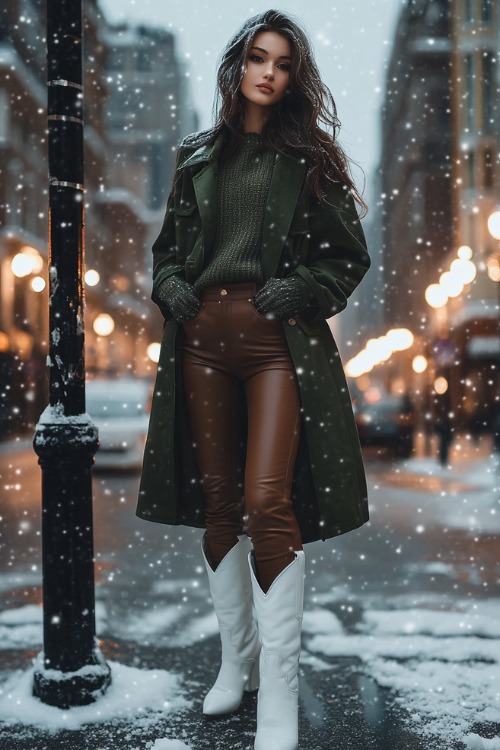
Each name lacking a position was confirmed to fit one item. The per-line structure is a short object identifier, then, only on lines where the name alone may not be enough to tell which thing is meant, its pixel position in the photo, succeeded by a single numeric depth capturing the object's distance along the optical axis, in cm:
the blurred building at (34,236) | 2712
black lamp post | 290
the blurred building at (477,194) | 3488
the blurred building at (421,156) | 4675
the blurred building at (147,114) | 7194
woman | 254
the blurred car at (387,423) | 1952
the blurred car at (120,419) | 1307
